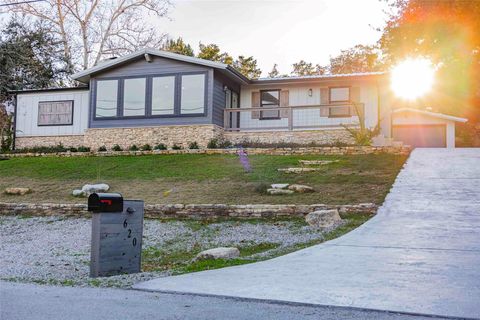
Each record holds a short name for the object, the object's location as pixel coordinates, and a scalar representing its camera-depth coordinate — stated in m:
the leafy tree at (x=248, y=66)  43.22
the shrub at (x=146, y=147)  20.69
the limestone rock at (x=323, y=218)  9.45
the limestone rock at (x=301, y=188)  12.45
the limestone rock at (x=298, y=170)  15.17
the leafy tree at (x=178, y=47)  36.75
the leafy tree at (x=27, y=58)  31.72
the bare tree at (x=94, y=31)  32.50
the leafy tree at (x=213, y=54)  39.41
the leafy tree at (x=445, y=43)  27.08
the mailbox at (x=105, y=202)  6.03
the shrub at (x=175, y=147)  20.72
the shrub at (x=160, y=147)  20.72
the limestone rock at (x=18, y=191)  14.73
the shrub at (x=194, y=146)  20.61
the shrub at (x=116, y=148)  21.22
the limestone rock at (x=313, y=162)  16.44
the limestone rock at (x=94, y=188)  13.91
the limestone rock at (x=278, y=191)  12.32
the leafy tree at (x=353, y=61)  39.94
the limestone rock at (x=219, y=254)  6.73
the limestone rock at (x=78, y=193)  13.90
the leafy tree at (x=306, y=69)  44.56
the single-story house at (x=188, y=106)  21.17
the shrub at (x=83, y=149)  22.16
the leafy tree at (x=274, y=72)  47.30
